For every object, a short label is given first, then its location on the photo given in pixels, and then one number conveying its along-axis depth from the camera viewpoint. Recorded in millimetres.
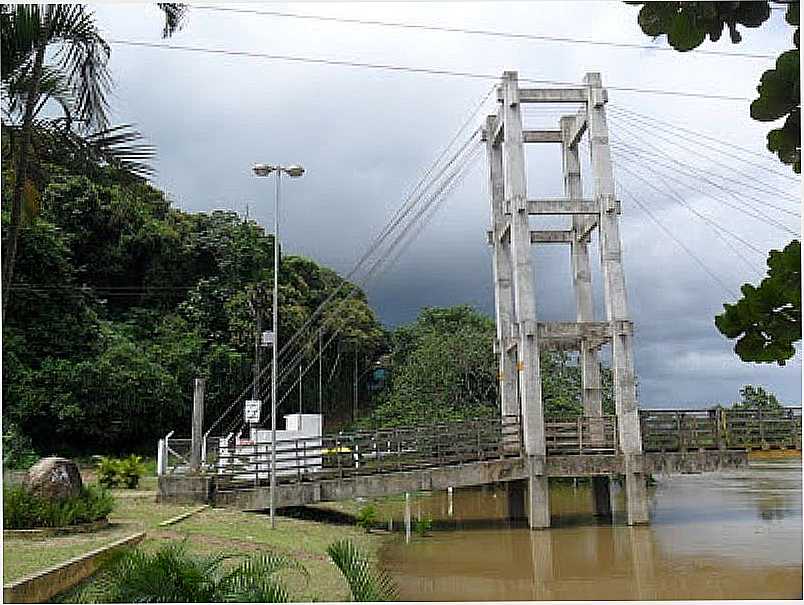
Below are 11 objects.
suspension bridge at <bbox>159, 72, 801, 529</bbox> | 12250
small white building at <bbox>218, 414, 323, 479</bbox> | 12297
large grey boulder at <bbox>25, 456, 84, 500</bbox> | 8608
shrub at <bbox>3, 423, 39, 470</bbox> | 14916
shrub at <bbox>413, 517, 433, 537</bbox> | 11805
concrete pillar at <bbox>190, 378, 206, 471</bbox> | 12539
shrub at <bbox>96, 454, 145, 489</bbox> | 13281
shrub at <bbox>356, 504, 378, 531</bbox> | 11984
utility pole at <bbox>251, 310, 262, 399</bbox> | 21009
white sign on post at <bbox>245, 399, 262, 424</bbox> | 13875
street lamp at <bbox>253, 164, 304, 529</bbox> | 11273
